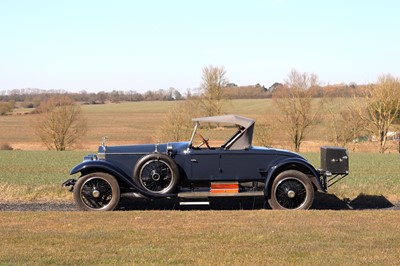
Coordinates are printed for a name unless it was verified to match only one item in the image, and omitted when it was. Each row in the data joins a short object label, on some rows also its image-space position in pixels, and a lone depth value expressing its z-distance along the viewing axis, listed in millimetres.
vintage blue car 9461
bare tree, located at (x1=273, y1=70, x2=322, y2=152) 51094
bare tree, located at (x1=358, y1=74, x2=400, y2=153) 47062
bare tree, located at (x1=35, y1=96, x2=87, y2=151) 51781
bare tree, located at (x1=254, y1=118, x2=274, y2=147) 46250
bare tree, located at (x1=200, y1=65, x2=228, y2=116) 72625
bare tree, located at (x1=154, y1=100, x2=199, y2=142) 47625
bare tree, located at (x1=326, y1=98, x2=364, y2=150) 47781
